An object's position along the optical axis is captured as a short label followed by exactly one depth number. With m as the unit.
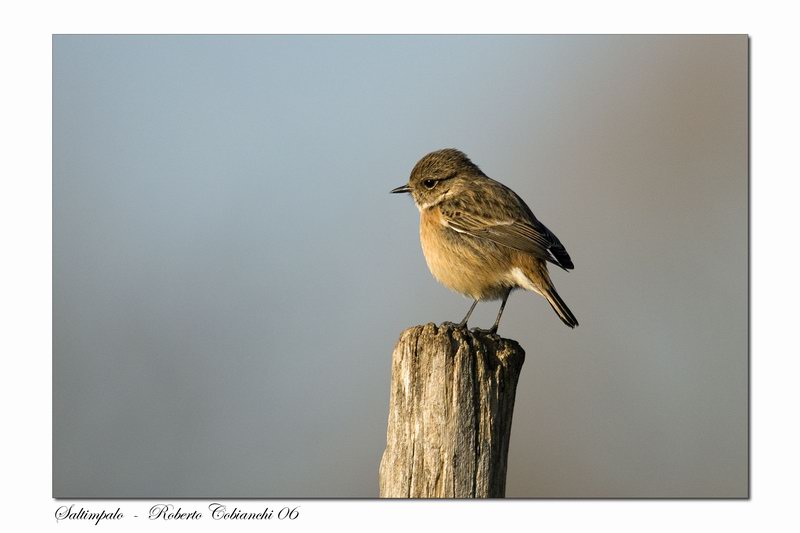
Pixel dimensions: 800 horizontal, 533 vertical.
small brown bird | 10.73
